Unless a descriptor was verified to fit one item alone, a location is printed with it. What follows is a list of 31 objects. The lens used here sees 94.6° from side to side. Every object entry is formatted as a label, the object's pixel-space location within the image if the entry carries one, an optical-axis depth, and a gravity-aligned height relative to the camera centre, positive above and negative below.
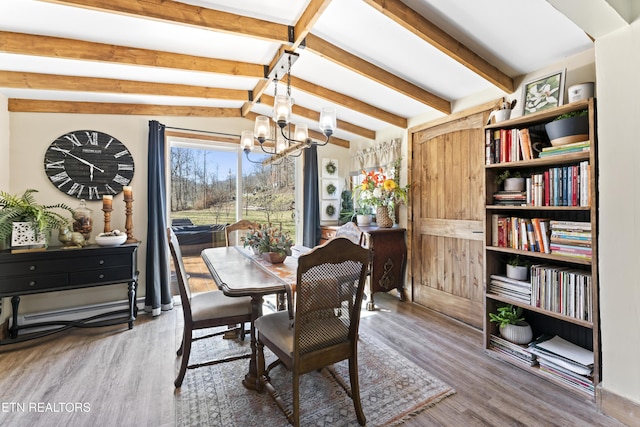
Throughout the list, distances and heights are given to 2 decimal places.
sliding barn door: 2.97 -0.05
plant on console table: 2.60 +0.01
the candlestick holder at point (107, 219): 3.13 -0.03
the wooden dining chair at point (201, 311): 2.02 -0.69
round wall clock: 3.10 +0.57
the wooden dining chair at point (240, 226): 3.40 -0.13
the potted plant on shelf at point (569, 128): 1.96 +0.58
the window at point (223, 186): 3.85 +0.40
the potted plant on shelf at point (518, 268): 2.37 -0.44
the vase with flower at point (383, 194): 3.71 +0.26
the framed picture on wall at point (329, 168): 4.64 +0.74
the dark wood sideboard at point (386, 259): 3.50 -0.56
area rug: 1.75 -1.20
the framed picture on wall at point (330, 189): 4.65 +0.40
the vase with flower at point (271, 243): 2.42 -0.24
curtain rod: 3.66 +1.10
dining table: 1.81 -0.43
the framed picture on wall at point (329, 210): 4.65 +0.07
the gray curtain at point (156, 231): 3.36 -0.18
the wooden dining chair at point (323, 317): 1.49 -0.57
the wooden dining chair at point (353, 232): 2.75 -0.17
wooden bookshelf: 1.87 -0.29
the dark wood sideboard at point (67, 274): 2.62 -0.54
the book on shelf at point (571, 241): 1.93 -0.19
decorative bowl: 2.99 -0.24
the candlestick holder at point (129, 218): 3.26 -0.02
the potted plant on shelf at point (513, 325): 2.33 -0.90
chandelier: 2.22 +0.74
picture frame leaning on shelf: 2.15 +0.91
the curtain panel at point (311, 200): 4.32 +0.22
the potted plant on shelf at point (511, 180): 2.40 +0.28
